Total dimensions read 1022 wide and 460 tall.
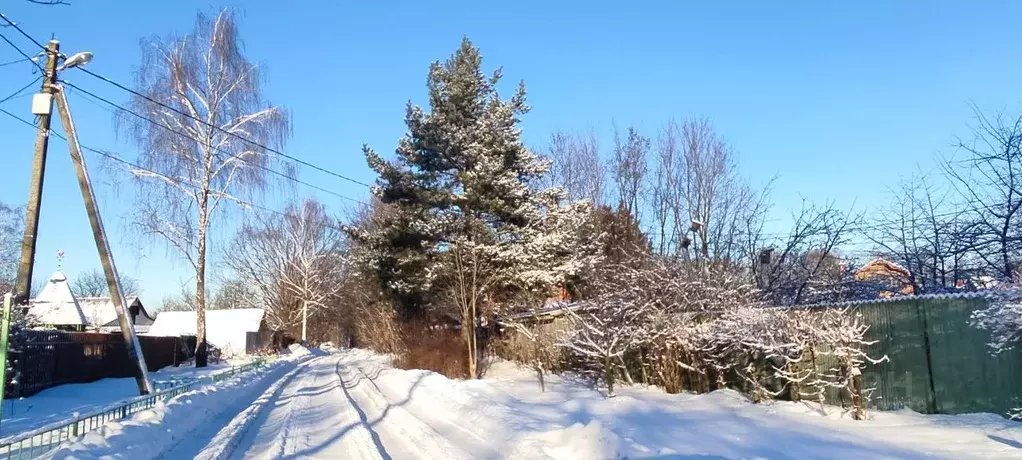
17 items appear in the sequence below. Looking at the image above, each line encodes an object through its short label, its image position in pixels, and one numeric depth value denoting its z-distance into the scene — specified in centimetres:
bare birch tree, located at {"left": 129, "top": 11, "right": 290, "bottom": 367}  2992
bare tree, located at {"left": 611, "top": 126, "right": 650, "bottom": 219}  3559
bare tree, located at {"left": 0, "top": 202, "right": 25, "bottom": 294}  3226
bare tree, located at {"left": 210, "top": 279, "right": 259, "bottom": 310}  7985
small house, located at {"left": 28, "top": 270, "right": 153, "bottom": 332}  1846
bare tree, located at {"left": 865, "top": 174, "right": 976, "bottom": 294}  1558
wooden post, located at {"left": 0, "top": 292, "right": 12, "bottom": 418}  815
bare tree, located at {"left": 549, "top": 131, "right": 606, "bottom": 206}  3753
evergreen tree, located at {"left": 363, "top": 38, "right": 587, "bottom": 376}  2364
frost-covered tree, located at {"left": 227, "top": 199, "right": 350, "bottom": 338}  6450
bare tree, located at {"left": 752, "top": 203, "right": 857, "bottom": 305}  2006
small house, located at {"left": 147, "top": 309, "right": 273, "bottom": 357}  6425
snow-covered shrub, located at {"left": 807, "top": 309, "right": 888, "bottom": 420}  1142
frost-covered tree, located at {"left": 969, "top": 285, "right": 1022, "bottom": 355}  959
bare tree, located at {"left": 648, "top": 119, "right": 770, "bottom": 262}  2802
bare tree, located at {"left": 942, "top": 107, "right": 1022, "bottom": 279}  1370
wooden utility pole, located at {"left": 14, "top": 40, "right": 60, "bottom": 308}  1530
